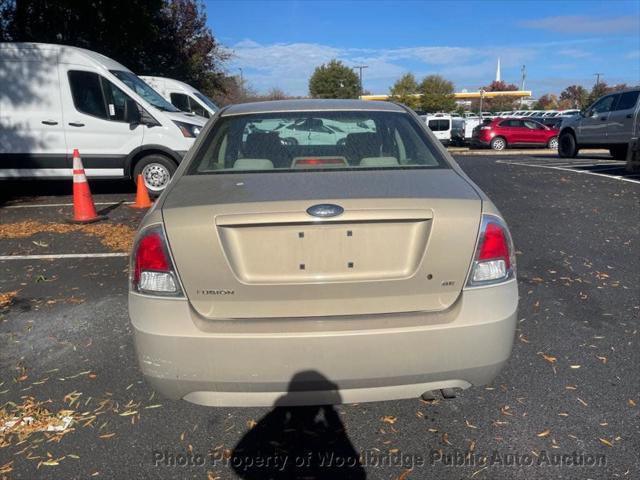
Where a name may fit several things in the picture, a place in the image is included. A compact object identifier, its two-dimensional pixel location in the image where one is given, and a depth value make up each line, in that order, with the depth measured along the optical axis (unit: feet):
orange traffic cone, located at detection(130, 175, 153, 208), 26.44
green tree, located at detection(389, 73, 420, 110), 222.28
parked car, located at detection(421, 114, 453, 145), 99.55
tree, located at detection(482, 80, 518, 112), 256.11
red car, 78.95
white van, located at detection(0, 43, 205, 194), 28.45
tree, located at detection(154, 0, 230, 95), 78.23
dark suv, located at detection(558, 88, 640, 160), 43.21
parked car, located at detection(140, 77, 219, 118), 49.55
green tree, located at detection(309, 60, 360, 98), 228.22
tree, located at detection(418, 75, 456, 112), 206.69
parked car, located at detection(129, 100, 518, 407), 7.11
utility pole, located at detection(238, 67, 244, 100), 160.07
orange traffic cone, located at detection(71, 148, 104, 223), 23.30
